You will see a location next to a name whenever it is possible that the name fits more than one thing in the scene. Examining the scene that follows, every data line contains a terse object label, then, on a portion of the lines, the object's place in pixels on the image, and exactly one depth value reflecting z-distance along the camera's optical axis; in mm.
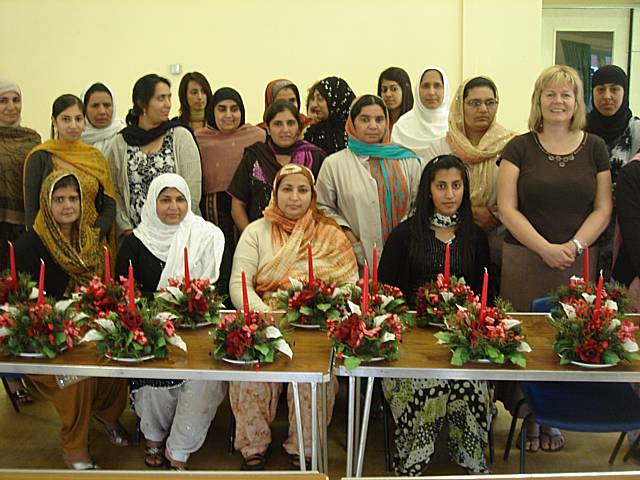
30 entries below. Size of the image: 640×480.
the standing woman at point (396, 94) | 4301
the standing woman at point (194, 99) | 4188
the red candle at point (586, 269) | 2395
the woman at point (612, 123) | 3451
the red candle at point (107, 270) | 2357
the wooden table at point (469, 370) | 2027
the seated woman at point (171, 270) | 2828
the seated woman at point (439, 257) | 2664
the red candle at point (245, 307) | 2196
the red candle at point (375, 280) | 2426
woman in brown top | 3004
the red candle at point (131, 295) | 2227
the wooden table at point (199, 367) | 2062
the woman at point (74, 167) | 3561
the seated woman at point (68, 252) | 3090
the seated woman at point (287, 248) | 3027
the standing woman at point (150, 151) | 3670
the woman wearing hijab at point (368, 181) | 3465
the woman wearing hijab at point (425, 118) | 4016
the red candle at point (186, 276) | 2565
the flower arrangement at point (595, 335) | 2064
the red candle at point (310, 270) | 2490
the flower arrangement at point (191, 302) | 2531
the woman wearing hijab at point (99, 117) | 4031
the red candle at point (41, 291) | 2264
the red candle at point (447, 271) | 2506
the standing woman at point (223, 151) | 3854
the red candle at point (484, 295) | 2156
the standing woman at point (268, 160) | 3596
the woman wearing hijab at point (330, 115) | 4055
